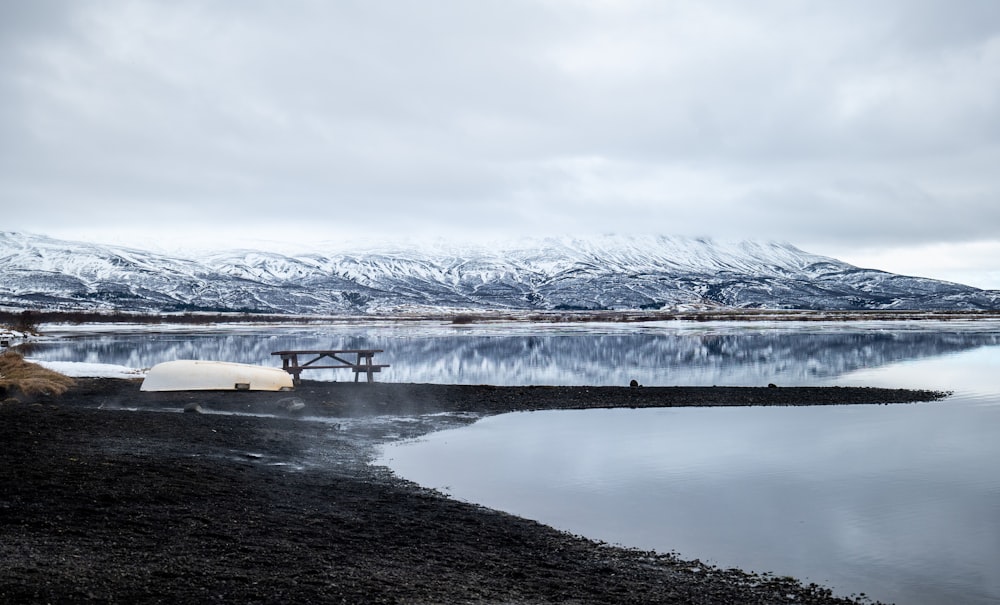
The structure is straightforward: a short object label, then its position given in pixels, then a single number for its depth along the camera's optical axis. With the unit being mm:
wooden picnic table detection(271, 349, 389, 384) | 30906
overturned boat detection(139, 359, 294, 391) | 27156
